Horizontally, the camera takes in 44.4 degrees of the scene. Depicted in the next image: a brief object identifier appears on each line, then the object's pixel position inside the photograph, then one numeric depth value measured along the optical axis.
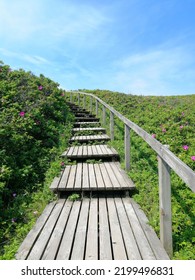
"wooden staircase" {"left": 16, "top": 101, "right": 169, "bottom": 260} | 2.70
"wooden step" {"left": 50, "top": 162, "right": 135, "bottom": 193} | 4.24
